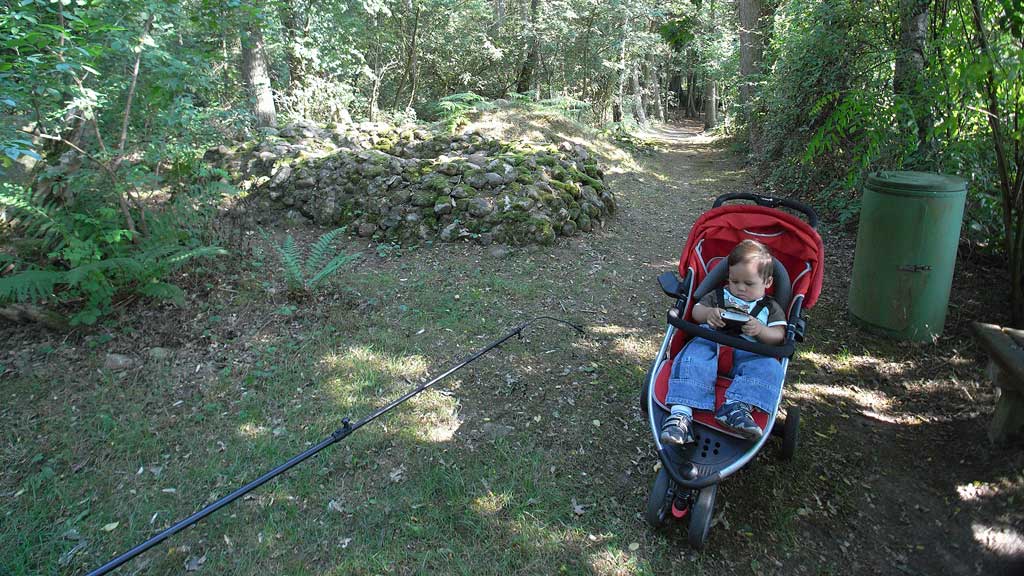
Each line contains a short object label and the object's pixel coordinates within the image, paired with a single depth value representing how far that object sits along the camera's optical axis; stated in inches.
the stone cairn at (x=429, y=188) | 273.6
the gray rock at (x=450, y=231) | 268.7
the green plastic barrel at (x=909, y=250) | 172.9
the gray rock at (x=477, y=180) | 288.8
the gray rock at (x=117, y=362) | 161.8
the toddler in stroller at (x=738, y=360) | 110.6
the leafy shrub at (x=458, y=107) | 408.8
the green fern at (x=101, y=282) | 158.4
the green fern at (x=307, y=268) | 200.8
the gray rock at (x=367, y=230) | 274.2
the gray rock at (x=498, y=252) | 259.0
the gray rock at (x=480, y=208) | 274.5
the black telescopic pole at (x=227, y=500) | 73.2
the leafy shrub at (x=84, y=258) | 161.5
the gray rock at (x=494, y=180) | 288.5
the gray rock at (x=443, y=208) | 274.5
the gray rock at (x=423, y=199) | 278.5
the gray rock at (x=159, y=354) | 167.2
